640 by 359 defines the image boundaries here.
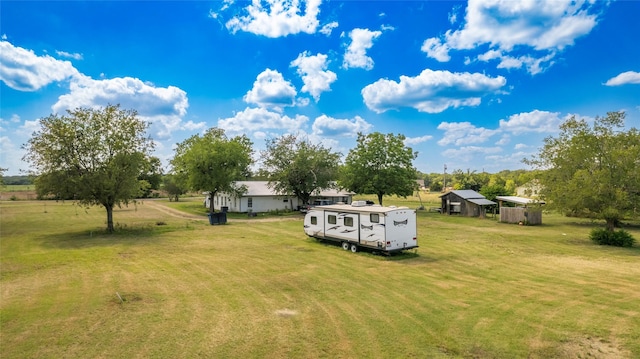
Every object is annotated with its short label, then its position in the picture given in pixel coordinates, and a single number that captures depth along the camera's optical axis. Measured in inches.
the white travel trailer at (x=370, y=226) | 725.9
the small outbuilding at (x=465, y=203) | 1611.8
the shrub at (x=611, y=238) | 908.6
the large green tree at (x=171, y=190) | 2871.1
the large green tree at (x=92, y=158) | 1043.9
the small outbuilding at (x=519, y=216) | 1373.0
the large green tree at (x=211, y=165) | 1653.5
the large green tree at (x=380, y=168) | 1830.7
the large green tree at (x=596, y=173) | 900.6
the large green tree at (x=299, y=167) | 1802.4
